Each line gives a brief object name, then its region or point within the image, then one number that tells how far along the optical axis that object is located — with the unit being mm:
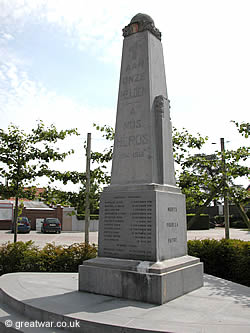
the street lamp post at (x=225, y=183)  9531
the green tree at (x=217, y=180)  9414
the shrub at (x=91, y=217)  33731
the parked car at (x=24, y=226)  27281
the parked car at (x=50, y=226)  28266
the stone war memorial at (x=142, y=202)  4707
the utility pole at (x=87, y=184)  10594
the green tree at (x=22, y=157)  9359
